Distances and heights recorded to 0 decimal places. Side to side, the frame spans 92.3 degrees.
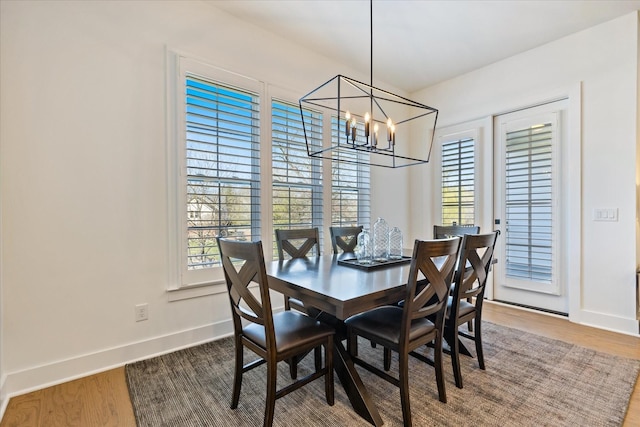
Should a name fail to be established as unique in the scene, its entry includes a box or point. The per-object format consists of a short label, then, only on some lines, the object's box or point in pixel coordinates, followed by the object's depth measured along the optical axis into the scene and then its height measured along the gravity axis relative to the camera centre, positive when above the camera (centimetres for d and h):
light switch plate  281 -3
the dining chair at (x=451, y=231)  279 -19
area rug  160 -108
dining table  139 -38
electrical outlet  228 -76
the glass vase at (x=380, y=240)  231 -22
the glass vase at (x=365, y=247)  227 -27
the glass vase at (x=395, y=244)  241 -26
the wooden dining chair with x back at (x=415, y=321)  150 -62
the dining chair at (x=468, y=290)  184 -50
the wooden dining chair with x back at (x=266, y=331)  144 -64
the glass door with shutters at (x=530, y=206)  322 +5
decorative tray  197 -36
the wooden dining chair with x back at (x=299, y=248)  233 -30
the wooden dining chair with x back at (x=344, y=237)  293 -26
